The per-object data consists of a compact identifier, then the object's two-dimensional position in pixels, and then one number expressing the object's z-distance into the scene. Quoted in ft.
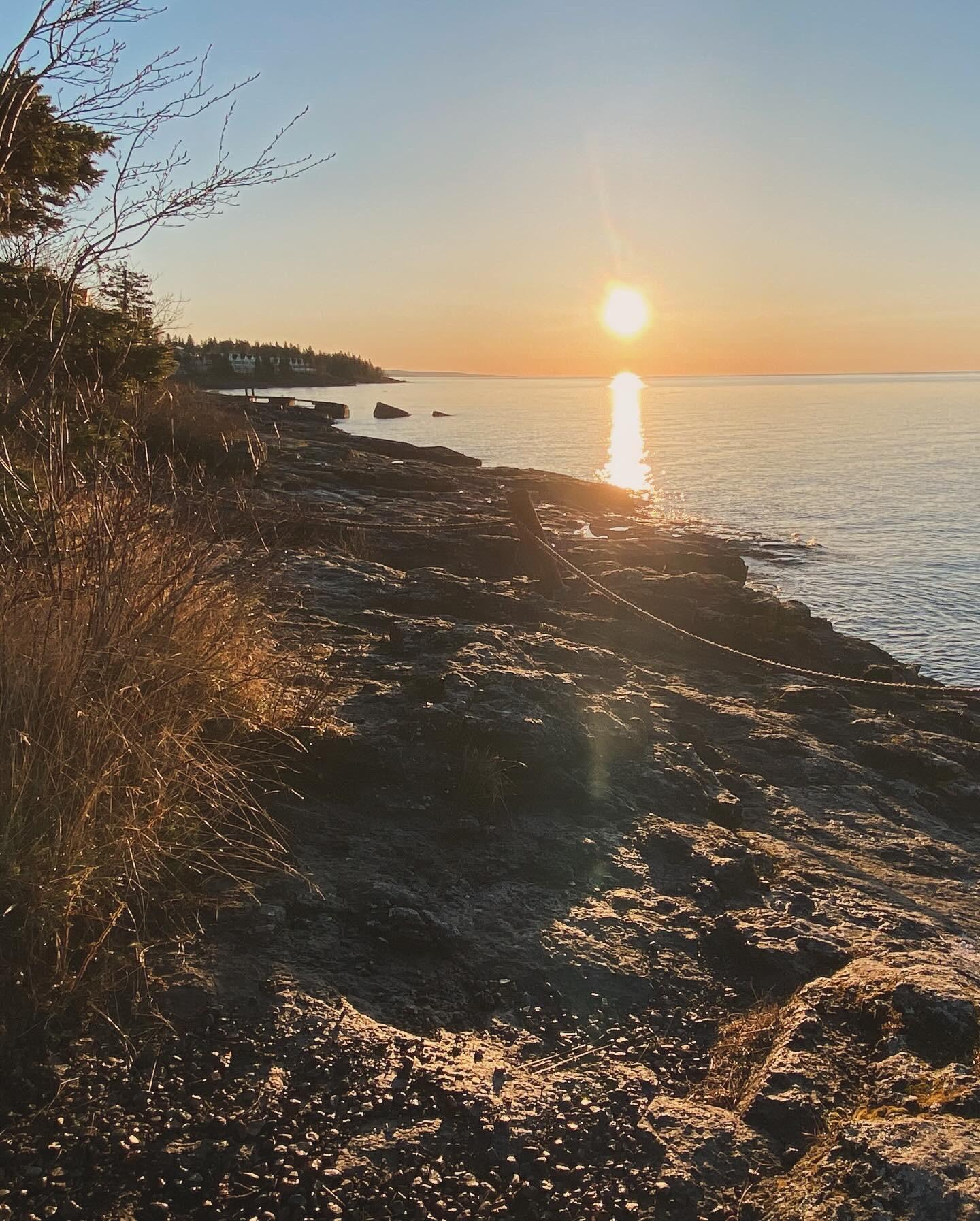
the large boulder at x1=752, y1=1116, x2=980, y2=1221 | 6.77
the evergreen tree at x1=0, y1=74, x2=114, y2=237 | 31.53
